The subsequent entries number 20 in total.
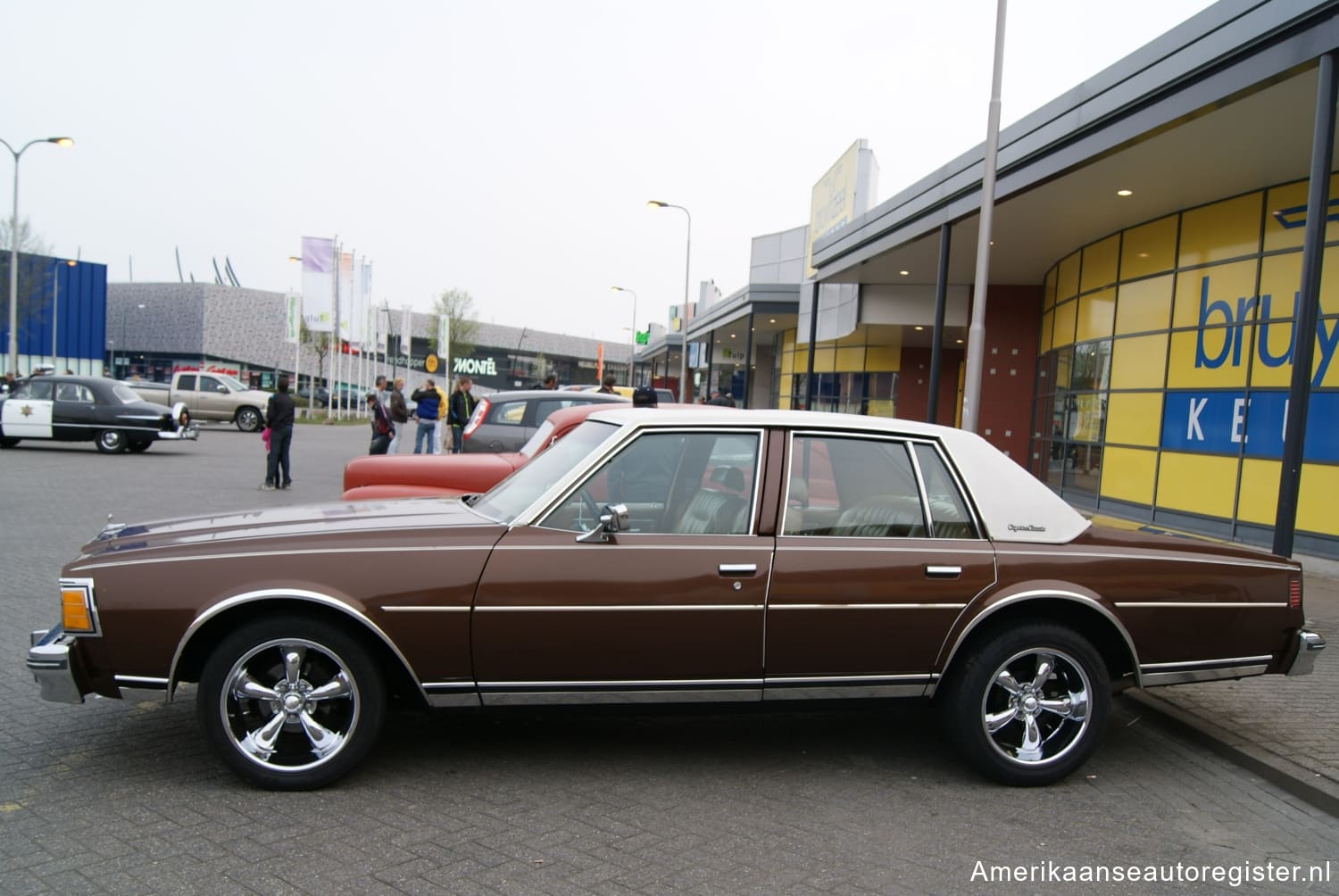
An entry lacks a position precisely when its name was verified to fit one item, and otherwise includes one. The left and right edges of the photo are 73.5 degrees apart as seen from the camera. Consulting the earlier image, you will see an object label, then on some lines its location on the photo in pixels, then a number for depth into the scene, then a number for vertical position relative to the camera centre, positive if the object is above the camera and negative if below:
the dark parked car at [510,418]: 10.62 -0.28
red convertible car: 7.28 -0.70
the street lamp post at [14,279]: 28.74 +2.88
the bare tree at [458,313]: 75.12 +6.52
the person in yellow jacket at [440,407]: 16.78 -0.33
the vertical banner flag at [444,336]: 42.22 +2.59
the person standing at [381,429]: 15.15 -0.73
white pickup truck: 30.05 -0.76
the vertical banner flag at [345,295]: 36.53 +3.65
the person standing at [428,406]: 16.31 -0.30
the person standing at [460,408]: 16.23 -0.31
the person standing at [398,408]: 15.28 -0.35
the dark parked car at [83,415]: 18.98 -0.99
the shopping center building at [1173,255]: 8.38 +2.73
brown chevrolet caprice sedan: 3.54 -0.81
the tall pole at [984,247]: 10.62 +2.09
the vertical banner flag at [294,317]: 39.75 +2.90
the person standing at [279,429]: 13.93 -0.76
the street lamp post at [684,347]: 35.22 +2.24
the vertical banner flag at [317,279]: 30.80 +3.56
